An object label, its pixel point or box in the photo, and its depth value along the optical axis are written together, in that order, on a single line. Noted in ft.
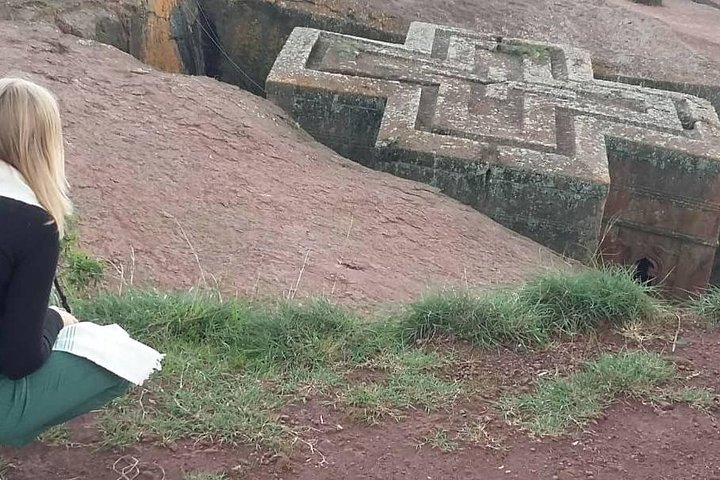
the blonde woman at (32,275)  7.70
